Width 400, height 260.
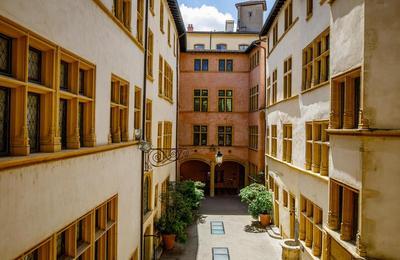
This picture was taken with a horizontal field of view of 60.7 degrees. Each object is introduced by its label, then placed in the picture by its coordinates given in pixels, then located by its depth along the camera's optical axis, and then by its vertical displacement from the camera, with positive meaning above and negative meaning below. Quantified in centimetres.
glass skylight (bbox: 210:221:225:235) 2000 -595
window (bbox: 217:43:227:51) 3803 +938
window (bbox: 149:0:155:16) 1410 +514
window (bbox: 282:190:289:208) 1789 -354
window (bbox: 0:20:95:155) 466 +55
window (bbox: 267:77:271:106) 2334 +275
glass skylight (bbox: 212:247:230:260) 1606 -596
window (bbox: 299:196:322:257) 1227 -361
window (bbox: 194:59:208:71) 3200 +626
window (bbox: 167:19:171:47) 2089 +594
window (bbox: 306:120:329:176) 1188 -59
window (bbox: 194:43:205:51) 3862 +952
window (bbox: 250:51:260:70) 2804 +610
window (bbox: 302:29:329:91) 1203 +264
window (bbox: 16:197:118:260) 542 -222
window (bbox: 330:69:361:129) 827 +84
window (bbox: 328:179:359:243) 828 -205
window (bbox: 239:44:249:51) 3750 +923
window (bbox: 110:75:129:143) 950 +50
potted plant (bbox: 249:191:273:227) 2102 -477
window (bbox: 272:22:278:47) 2112 +608
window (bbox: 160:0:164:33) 1759 +569
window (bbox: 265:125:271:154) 2319 -77
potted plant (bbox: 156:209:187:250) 1675 -501
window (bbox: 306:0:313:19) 1374 +505
